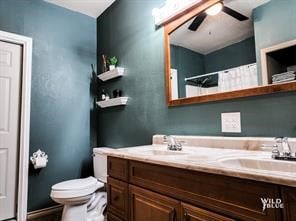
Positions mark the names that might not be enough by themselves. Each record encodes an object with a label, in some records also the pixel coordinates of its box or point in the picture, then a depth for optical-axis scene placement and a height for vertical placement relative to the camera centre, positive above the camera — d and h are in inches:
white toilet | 72.1 -24.3
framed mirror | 45.6 +18.3
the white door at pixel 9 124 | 83.4 +2.8
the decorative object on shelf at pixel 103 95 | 99.6 +16.3
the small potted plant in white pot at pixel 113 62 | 92.8 +29.6
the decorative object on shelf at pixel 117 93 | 91.1 +15.6
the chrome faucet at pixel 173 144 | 56.8 -4.5
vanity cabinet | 26.8 -11.0
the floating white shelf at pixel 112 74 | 89.4 +24.4
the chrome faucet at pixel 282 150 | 37.6 -4.6
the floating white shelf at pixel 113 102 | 87.4 +11.9
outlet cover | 51.4 +1.1
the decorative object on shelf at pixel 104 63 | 99.0 +31.9
